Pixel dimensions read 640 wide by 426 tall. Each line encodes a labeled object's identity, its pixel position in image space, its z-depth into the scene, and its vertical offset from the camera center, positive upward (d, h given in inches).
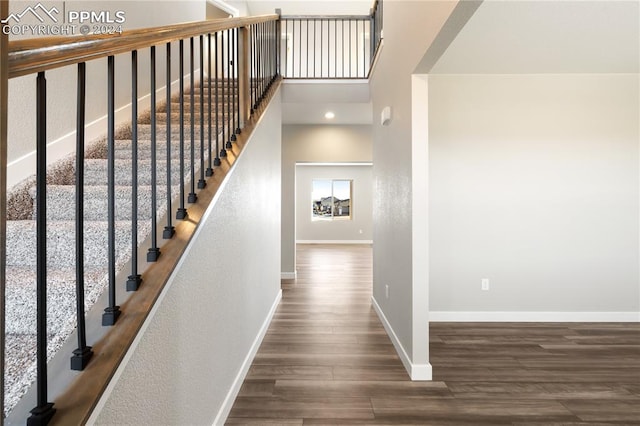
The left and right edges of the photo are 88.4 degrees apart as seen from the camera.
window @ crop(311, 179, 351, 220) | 424.5 +19.1
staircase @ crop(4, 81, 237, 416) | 41.6 -4.0
